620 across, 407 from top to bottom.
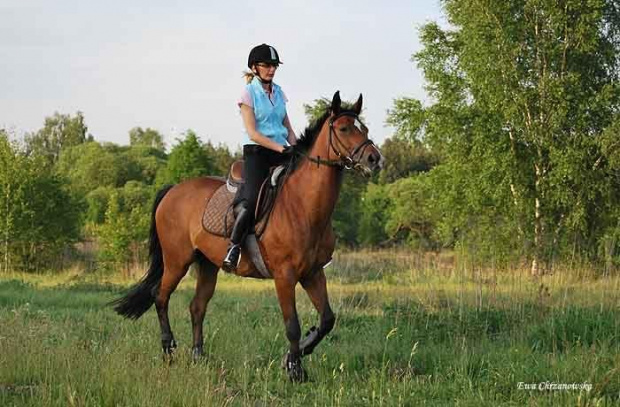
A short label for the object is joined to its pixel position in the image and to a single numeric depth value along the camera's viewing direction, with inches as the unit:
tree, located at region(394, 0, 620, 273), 941.8
